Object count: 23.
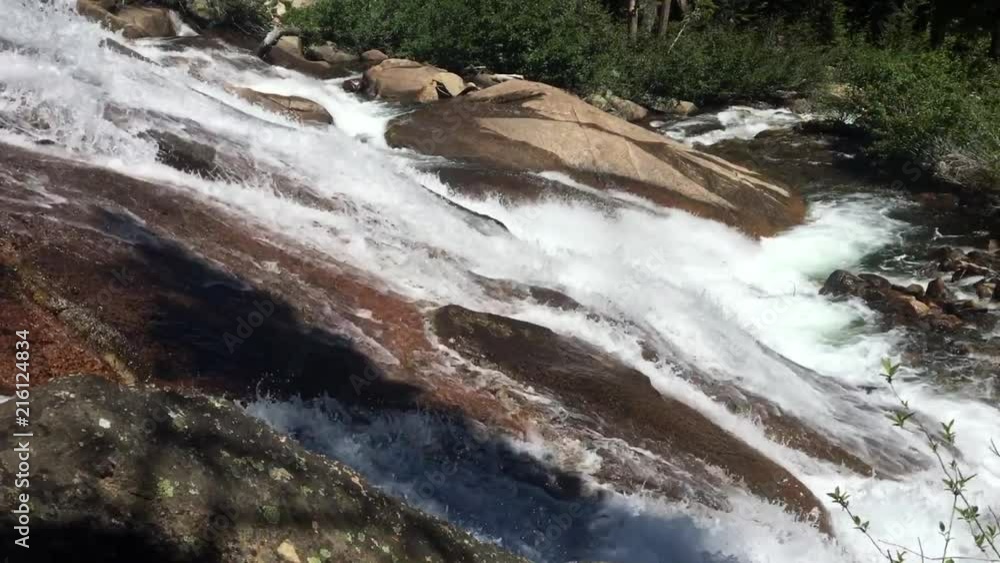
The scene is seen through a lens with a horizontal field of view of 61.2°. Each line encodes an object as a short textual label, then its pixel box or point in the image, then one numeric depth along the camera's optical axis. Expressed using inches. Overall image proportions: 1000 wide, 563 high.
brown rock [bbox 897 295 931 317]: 377.4
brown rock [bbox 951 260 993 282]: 412.5
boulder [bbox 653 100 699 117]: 721.0
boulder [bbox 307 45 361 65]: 690.8
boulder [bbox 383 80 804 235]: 456.4
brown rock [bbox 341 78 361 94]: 593.6
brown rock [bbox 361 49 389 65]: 687.7
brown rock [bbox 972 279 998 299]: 390.6
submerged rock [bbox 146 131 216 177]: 272.1
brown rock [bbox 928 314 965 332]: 365.6
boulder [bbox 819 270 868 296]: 390.9
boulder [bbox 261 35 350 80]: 644.7
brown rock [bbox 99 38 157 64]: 411.7
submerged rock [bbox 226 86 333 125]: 460.8
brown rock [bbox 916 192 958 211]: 509.7
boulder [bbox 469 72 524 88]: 645.3
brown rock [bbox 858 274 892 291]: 393.4
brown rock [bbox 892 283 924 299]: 392.8
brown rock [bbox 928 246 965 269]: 426.3
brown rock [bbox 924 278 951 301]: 389.7
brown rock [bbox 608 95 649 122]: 683.4
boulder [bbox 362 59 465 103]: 563.8
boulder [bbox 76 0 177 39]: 572.4
